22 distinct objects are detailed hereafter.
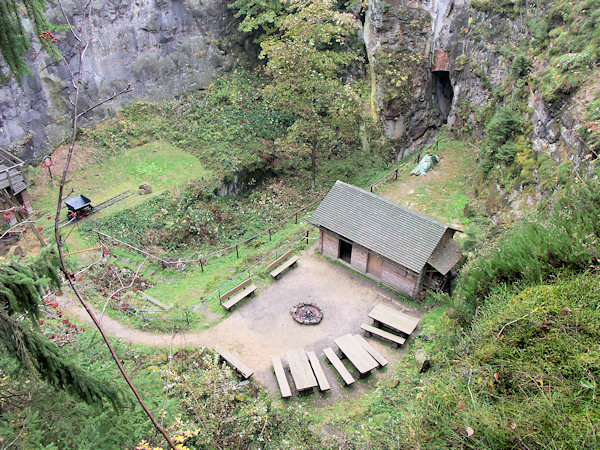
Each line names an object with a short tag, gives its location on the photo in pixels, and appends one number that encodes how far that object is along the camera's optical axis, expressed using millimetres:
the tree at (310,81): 20141
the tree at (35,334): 5070
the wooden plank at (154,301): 14771
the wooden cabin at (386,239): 14594
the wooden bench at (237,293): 14539
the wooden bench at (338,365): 11820
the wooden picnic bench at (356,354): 11993
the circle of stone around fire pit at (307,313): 14148
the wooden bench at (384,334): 13110
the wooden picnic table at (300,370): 11438
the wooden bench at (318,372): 11539
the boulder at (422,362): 11594
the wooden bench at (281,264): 16172
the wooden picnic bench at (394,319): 13250
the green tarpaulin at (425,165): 22469
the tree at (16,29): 5762
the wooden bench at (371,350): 12477
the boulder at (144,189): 21672
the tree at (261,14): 26766
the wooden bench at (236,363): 11891
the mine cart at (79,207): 19066
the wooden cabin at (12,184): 18031
